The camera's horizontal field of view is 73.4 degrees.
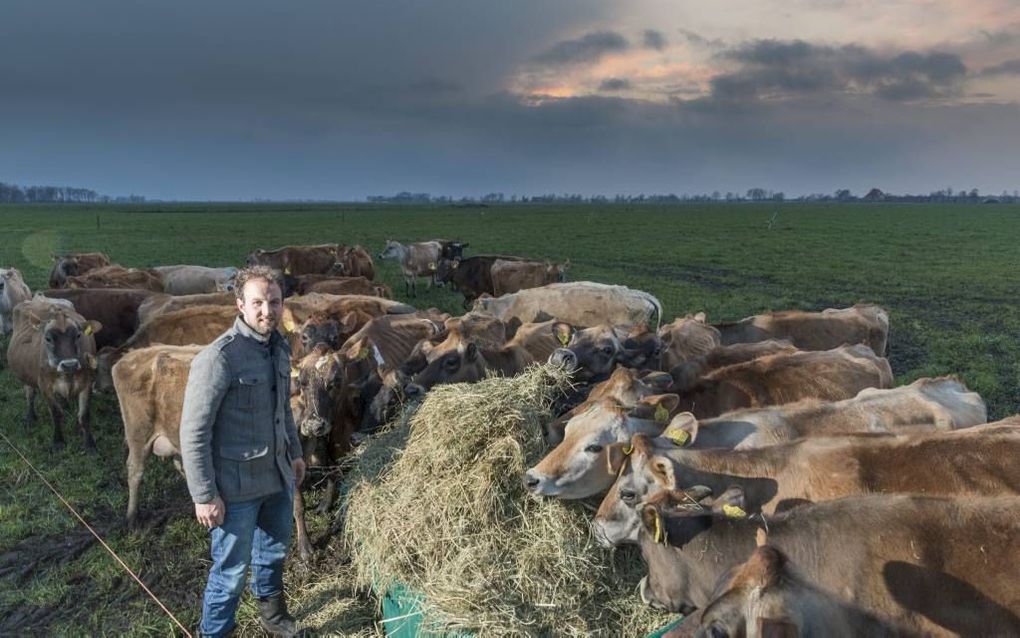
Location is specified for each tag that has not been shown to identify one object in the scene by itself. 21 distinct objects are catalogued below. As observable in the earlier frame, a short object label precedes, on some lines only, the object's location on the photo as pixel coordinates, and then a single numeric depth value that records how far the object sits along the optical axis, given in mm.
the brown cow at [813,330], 10133
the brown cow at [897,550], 3320
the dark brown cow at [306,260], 22812
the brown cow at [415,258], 26938
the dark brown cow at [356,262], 23547
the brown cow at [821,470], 4355
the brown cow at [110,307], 11977
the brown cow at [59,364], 8828
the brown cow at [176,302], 11109
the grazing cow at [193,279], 17734
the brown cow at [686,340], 9055
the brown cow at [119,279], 15005
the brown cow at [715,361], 7195
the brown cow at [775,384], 6586
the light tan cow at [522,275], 21094
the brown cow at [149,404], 6605
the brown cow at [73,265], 18719
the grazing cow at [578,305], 13414
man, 4008
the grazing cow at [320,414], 6270
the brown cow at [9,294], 14750
